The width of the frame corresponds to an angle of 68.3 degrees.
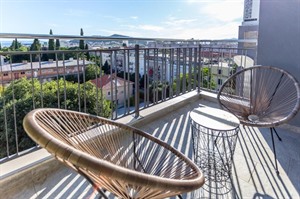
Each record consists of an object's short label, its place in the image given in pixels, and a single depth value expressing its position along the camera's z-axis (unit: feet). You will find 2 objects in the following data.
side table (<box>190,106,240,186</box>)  5.56
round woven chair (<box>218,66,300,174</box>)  7.61
